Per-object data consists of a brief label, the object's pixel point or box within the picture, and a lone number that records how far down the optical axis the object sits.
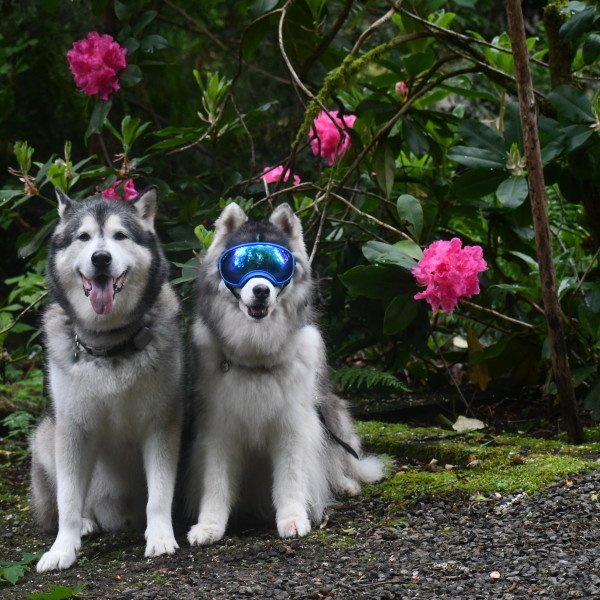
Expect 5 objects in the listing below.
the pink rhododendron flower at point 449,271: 4.45
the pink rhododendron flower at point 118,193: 5.27
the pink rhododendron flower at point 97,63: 5.49
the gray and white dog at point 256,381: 4.12
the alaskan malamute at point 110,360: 4.04
